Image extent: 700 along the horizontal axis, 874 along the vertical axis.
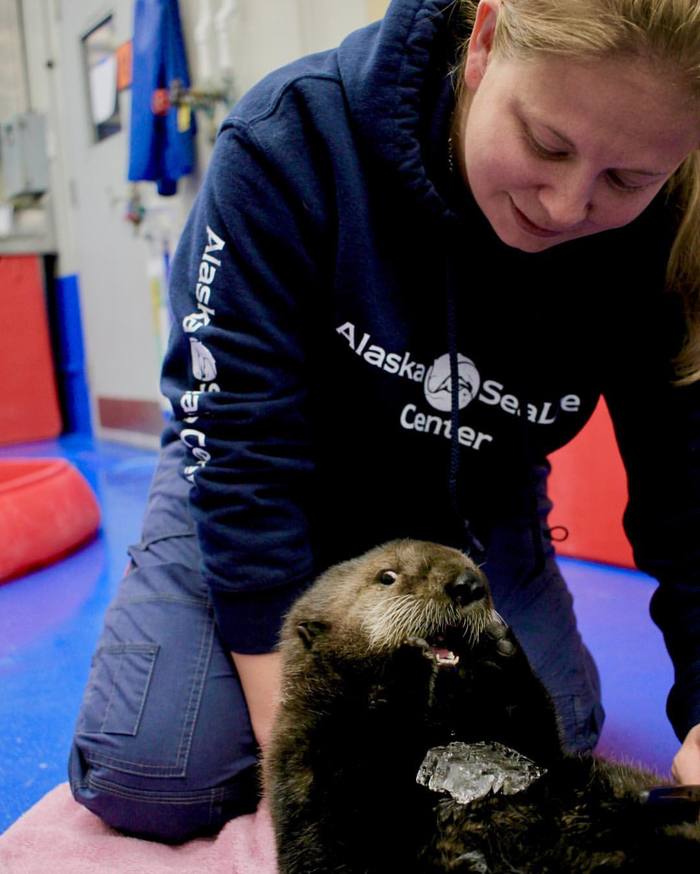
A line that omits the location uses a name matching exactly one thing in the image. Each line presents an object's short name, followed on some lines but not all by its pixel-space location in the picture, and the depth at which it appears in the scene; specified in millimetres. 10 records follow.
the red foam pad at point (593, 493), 2283
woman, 1120
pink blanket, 1137
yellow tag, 3418
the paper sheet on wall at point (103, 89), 4418
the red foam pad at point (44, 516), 2520
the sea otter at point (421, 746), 731
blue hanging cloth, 3459
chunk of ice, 774
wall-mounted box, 5566
